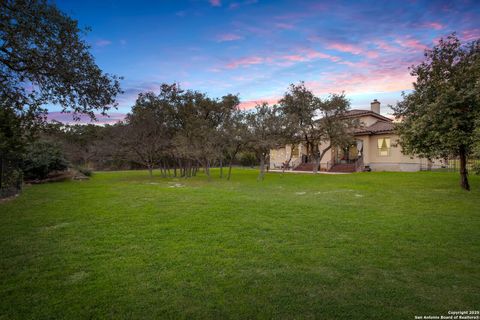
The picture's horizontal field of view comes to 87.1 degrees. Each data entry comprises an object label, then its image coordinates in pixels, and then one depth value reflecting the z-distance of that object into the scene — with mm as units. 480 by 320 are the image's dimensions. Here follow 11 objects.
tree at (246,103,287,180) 19250
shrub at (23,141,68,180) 17438
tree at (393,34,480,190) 10742
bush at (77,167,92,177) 24722
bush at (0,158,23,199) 9938
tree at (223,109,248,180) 19422
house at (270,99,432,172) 26312
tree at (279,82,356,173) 24641
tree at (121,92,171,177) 22266
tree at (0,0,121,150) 4914
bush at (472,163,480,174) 9149
